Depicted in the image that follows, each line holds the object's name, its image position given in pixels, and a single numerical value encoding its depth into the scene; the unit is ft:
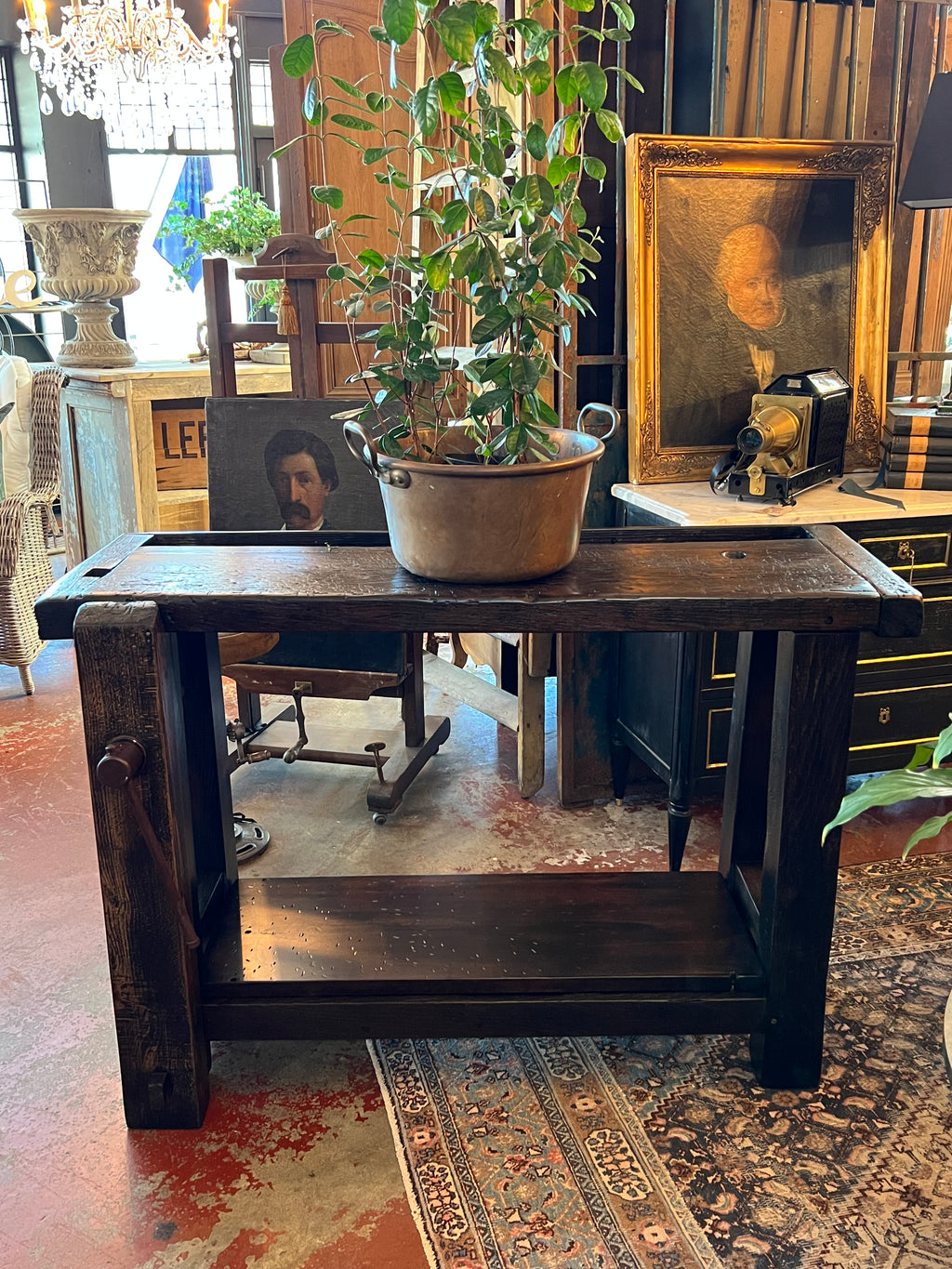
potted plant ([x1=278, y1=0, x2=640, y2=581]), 5.14
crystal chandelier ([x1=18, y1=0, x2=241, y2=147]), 16.74
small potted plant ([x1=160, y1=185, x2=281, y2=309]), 15.21
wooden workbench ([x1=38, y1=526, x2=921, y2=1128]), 5.66
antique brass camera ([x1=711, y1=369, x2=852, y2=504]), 8.71
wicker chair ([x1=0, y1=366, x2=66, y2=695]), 12.80
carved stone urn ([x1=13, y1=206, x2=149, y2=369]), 15.39
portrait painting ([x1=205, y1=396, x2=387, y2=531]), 10.34
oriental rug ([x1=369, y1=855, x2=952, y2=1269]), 5.42
